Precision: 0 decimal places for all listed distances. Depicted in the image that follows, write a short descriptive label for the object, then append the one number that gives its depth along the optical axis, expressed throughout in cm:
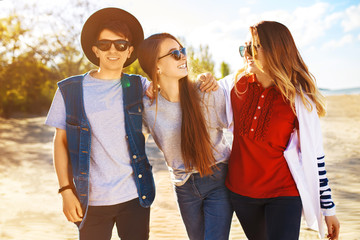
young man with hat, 239
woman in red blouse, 243
